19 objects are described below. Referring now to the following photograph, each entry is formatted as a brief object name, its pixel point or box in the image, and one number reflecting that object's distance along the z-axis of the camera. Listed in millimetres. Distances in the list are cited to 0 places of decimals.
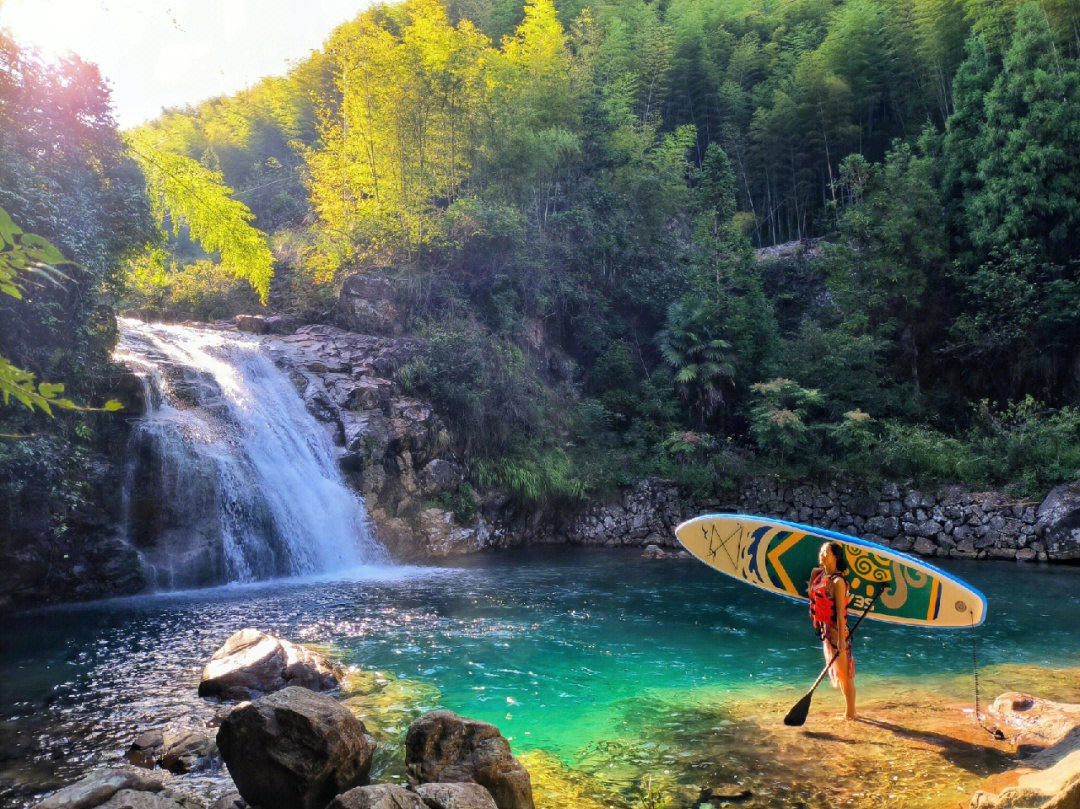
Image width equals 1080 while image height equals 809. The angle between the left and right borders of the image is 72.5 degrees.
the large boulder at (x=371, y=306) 17484
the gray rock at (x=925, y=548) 14297
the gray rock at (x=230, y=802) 3828
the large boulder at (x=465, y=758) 4000
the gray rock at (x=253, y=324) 17406
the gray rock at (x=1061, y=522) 13000
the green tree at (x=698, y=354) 17828
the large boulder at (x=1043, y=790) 3338
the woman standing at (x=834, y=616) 5371
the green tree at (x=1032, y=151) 16703
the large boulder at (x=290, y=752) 3947
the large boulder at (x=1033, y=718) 4844
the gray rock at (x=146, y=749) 4793
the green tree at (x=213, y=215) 6637
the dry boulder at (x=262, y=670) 5996
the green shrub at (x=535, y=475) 15453
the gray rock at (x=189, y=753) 4715
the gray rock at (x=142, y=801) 3221
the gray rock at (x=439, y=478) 14484
